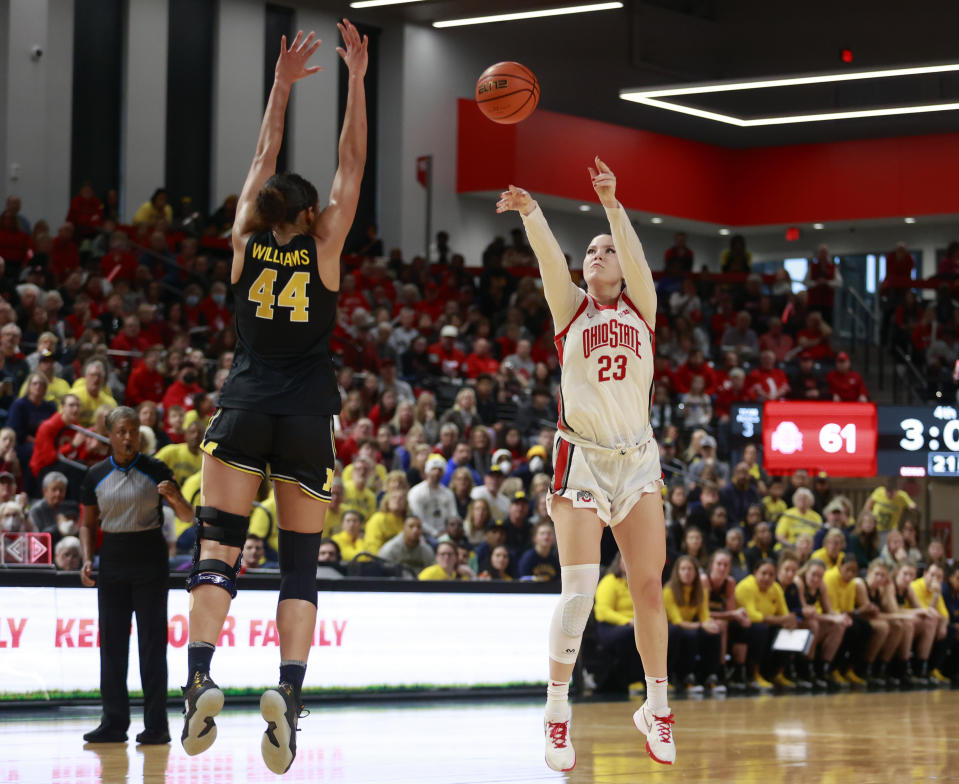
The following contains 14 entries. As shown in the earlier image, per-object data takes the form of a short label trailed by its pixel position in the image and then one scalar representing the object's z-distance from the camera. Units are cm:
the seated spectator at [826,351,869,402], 2119
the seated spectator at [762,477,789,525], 1731
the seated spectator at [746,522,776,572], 1574
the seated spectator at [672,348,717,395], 2078
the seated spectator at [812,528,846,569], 1594
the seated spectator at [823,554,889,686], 1568
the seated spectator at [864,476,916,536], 1869
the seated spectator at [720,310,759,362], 2306
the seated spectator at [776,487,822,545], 1695
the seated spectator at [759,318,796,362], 2306
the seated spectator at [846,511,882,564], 1711
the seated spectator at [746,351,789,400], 2089
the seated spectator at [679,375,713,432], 1957
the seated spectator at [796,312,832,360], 2316
